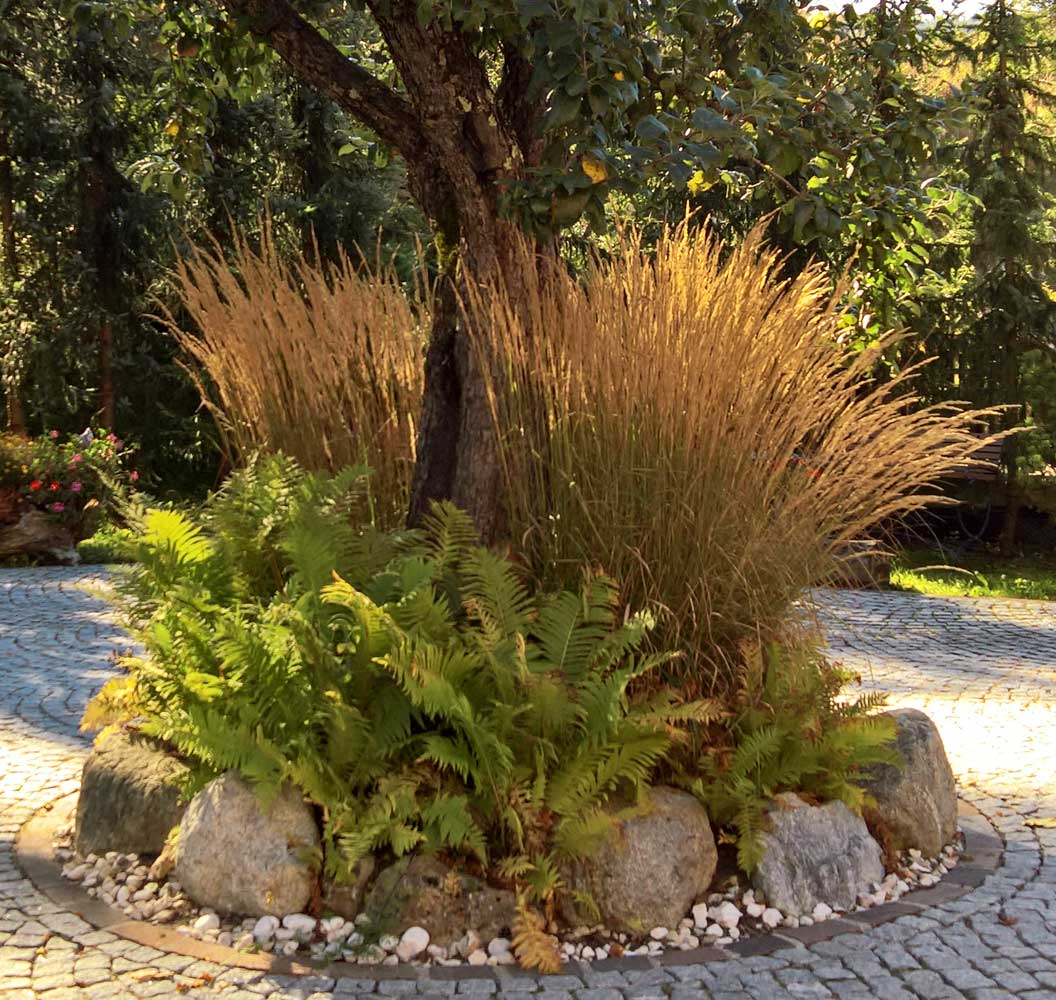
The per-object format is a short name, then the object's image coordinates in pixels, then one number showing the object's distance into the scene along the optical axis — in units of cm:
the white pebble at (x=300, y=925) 244
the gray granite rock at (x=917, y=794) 296
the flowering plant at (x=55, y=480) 825
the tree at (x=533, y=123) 272
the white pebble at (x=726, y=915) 255
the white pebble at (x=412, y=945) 237
